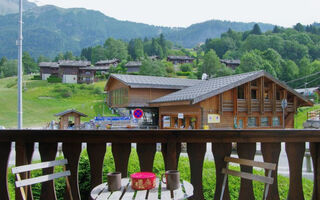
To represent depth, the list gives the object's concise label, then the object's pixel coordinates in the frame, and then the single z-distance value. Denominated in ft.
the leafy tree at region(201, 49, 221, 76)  230.89
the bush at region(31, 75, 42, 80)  259.60
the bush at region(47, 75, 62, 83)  231.71
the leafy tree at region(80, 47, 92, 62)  366.63
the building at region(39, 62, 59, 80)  255.50
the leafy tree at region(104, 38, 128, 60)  327.88
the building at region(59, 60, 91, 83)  233.55
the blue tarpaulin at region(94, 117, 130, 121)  76.79
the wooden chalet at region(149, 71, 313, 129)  59.36
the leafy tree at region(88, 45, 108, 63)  339.67
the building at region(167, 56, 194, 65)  305.84
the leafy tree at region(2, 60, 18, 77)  291.79
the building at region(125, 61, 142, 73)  251.48
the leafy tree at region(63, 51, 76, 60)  337.52
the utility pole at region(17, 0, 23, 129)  41.45
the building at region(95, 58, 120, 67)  288.18
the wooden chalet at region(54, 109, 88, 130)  70.50
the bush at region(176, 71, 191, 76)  254.47
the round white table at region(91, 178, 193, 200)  6.29
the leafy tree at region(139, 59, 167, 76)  212.64
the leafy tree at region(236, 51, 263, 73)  203.21
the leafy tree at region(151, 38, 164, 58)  351.77
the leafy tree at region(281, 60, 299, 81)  204.54
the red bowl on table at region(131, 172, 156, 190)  6.71
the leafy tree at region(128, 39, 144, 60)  335.01
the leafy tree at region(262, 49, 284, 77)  210.18
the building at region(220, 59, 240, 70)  267.39
